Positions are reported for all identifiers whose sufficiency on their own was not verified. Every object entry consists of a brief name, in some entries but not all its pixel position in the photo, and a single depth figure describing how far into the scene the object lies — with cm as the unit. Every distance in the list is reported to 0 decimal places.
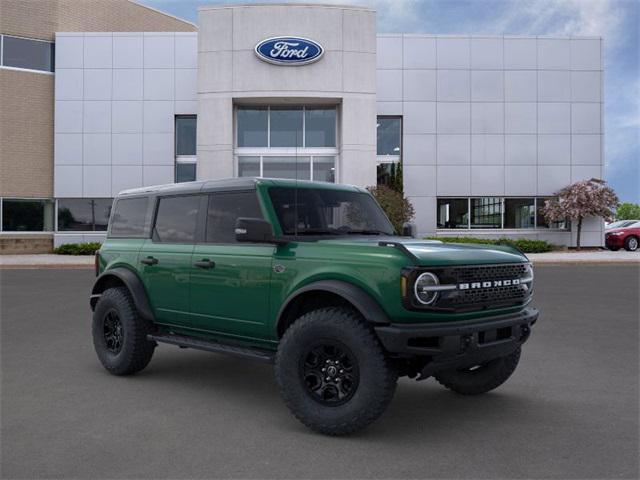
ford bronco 421
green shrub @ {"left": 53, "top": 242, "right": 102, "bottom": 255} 2672
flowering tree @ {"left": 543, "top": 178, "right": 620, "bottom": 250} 2772
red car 2995
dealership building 2912
